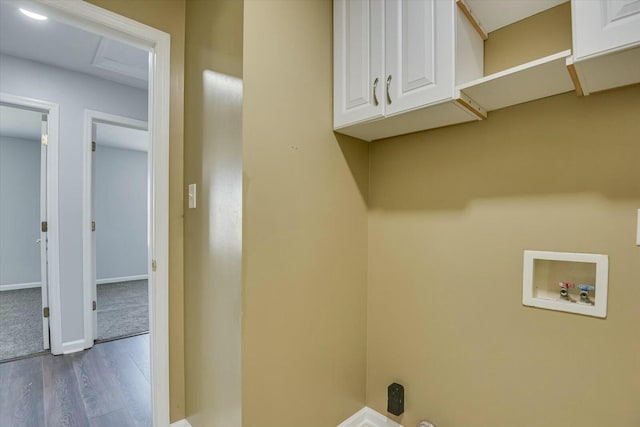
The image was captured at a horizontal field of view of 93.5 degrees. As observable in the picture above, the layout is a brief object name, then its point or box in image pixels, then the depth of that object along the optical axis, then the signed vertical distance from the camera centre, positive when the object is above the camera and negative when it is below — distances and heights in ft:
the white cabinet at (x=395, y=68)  3.84 +2.01
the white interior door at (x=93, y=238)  9.49 -1.00
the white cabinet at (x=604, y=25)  2.70 +1.73
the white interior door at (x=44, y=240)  8.83 -1.02
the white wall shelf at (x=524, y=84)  3.24 +1.53
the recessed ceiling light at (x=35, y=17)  6.81 +4.35
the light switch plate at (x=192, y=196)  5.33 +0.20
